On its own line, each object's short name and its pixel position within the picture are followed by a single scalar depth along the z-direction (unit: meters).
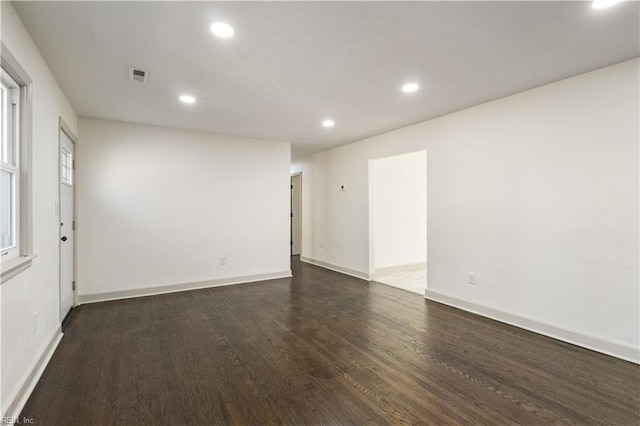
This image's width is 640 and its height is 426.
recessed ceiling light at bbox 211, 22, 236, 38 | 2.07
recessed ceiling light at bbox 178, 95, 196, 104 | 3.40
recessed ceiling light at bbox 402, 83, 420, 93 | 3.10
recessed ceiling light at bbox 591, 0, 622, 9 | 1.88
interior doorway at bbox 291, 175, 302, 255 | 7.98
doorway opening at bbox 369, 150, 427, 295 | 5.61
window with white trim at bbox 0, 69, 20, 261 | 1.99
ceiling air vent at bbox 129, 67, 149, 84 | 2.74
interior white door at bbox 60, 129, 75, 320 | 3.45
